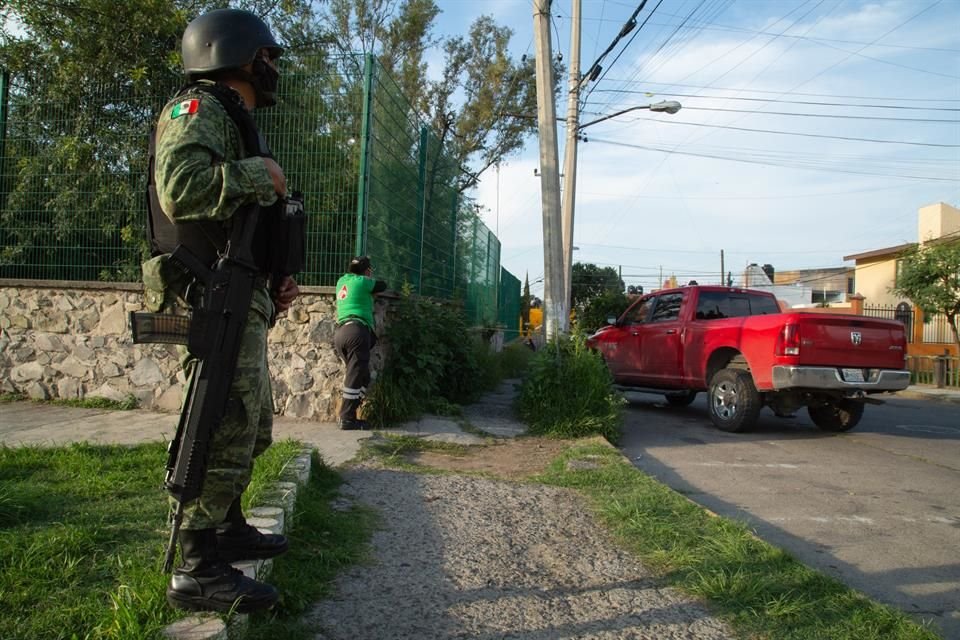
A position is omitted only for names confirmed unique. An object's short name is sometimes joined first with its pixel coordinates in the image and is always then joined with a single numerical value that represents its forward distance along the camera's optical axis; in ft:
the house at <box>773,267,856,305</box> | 148.36
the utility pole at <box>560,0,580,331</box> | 45.62
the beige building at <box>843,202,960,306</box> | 87.35
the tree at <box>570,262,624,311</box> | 168.83
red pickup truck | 23.06
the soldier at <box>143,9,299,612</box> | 7.12
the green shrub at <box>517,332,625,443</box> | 22.11
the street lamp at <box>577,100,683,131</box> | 48.12
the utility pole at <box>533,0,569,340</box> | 26.23
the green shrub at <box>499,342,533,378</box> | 45.35
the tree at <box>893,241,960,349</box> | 54.34
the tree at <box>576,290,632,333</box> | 88.74
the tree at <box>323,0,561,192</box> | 63.62
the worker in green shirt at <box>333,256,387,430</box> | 19.45
